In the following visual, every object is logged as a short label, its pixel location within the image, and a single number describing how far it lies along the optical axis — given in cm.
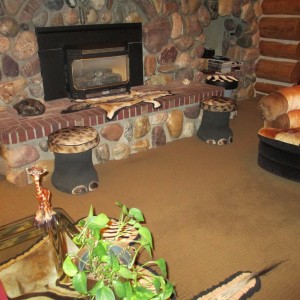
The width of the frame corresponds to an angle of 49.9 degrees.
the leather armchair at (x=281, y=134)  249
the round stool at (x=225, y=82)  386
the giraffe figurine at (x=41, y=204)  142
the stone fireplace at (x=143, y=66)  257
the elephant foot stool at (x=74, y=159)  231
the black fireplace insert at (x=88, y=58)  292
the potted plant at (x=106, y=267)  75
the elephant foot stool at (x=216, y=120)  318
